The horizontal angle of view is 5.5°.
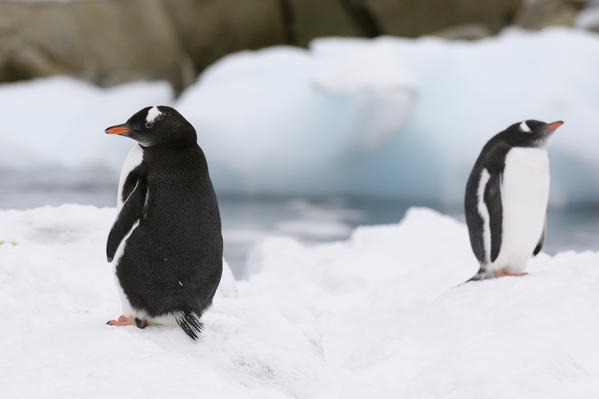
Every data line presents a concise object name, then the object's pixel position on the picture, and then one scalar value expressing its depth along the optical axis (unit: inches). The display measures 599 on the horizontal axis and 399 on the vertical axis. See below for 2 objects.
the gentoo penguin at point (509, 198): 685.0
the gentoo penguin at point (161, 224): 645.5
